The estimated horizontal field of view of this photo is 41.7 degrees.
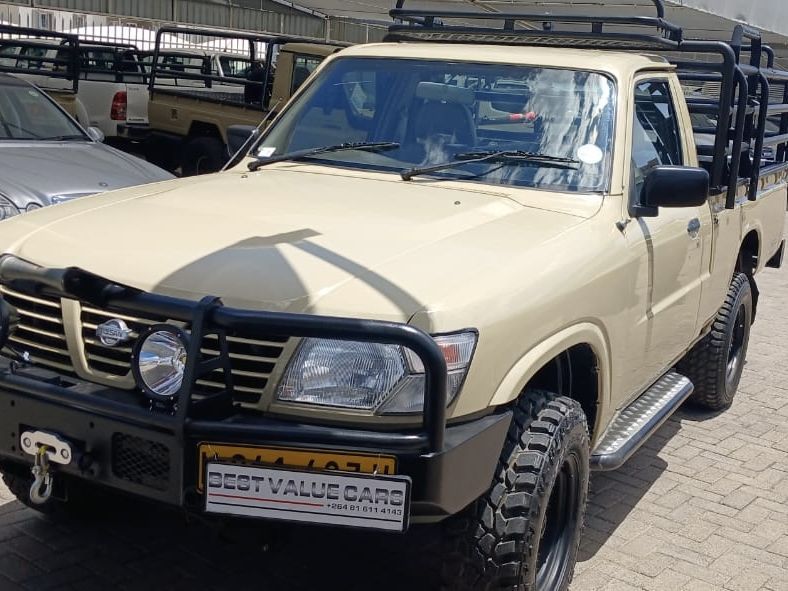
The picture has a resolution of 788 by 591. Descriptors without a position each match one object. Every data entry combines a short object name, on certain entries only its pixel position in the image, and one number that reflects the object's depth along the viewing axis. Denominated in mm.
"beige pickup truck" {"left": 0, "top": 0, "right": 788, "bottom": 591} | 2697
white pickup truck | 12445
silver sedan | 6891
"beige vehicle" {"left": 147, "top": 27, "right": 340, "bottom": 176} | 11547
